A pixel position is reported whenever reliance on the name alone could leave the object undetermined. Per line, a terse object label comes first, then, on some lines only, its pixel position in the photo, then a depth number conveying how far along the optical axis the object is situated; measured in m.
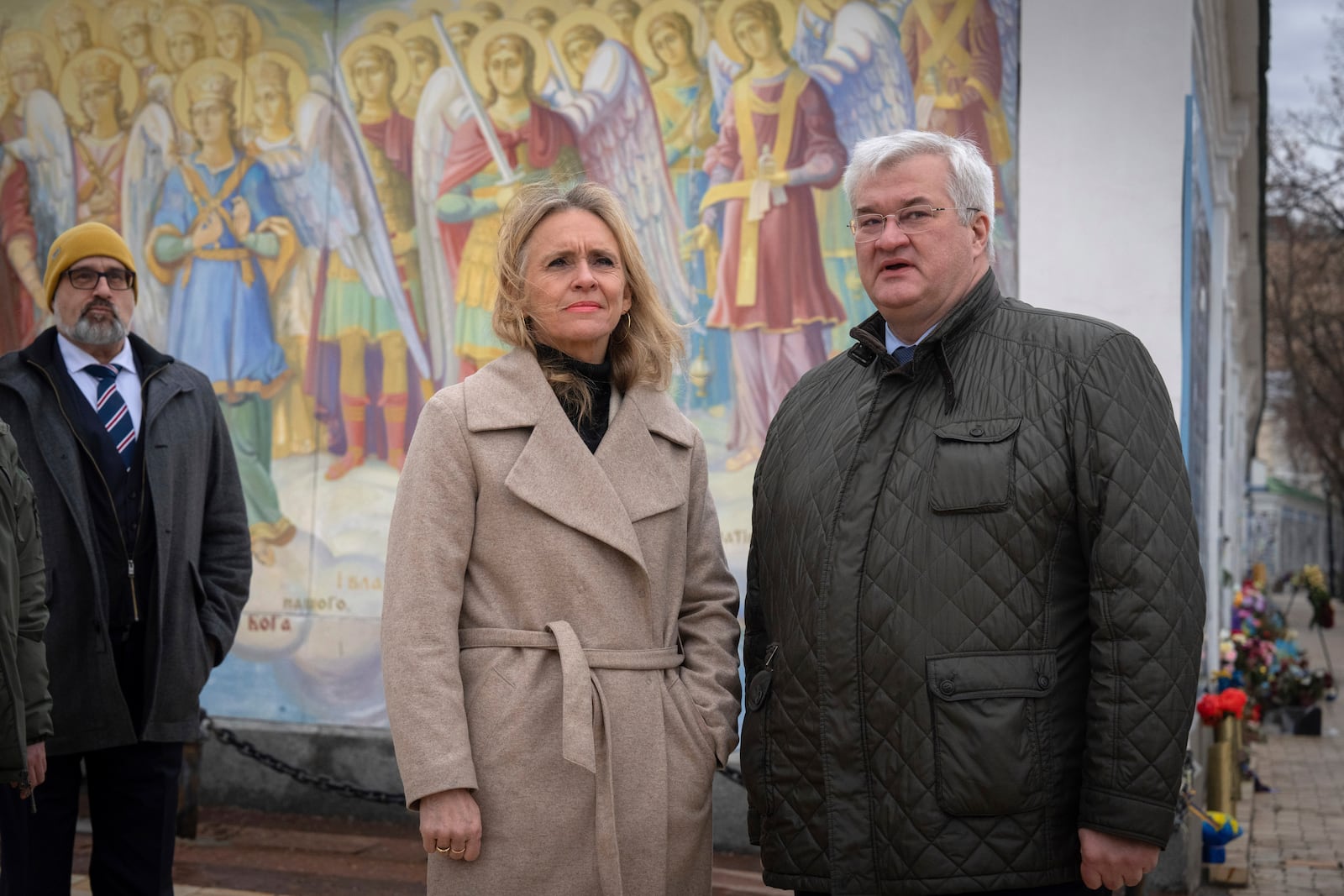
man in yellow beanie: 3.76
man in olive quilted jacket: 2.48
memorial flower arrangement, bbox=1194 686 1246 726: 6.61
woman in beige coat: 2.70
